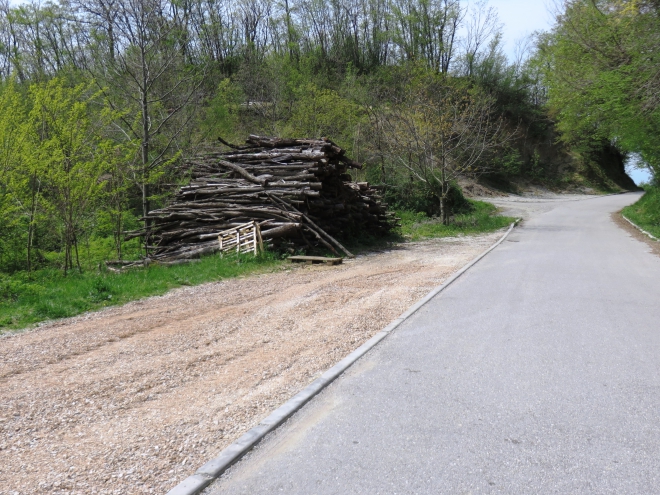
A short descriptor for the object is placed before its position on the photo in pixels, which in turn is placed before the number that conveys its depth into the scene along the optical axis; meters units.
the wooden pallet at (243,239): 14.73
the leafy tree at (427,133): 25.14
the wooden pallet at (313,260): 14.60
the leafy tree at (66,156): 13.03
